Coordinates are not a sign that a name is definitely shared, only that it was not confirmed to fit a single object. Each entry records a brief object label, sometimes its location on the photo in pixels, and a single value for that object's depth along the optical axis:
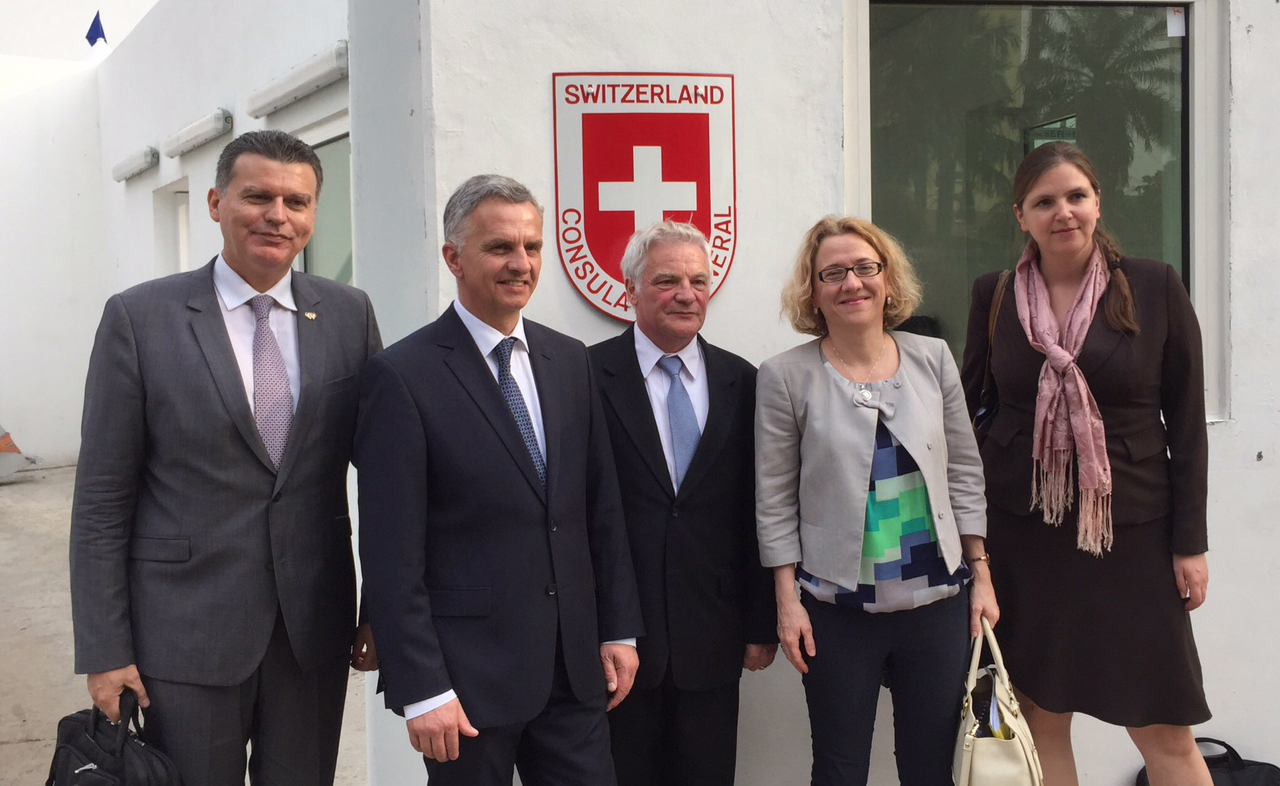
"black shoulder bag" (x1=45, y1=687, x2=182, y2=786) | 1.78
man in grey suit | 1.84
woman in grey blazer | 2.14
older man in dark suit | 2.20
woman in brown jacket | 2.31
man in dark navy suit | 1.82
